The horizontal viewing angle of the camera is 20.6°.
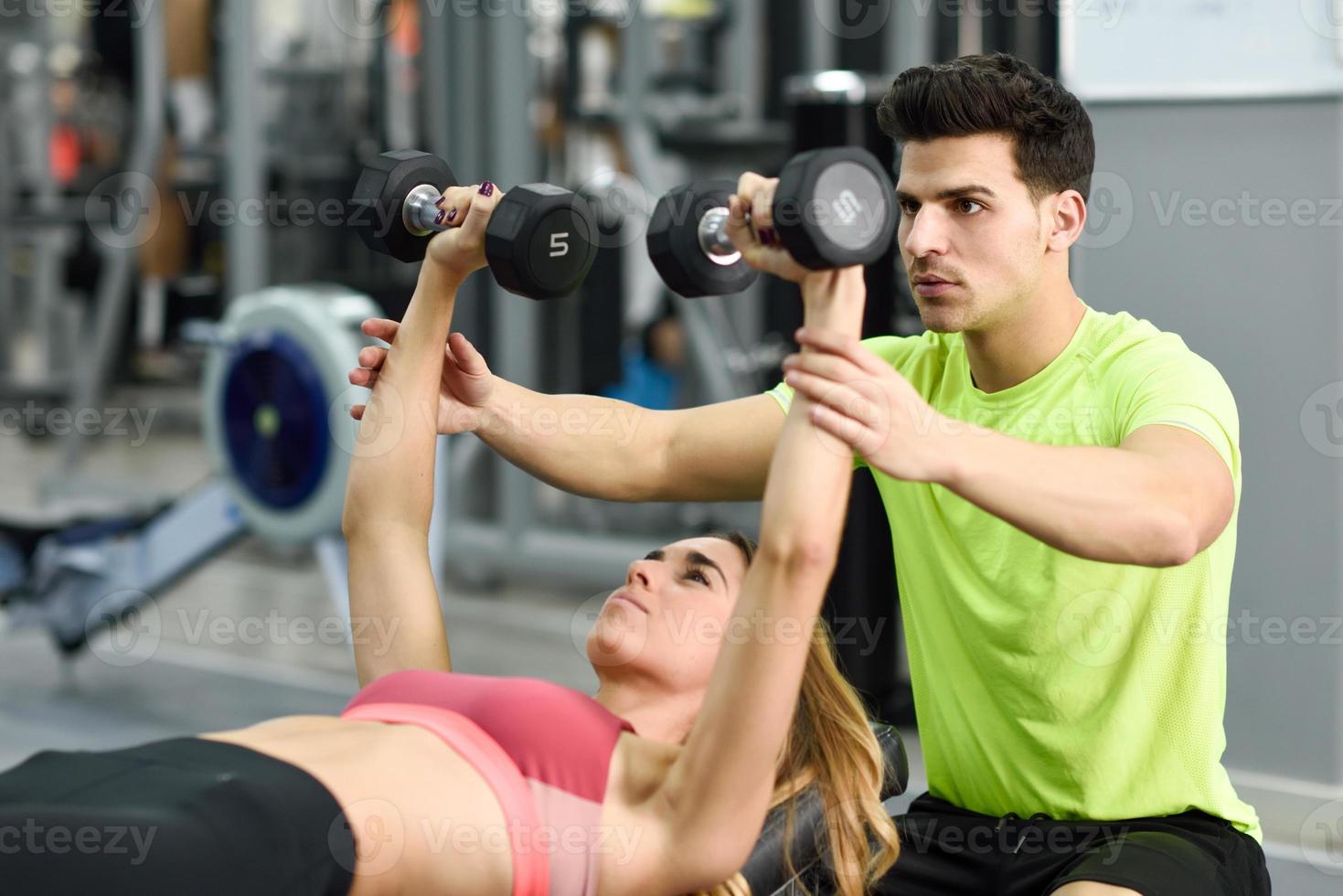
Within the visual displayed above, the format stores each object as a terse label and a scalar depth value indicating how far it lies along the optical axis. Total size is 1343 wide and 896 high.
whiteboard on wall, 4.22
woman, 3.15
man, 3.40
